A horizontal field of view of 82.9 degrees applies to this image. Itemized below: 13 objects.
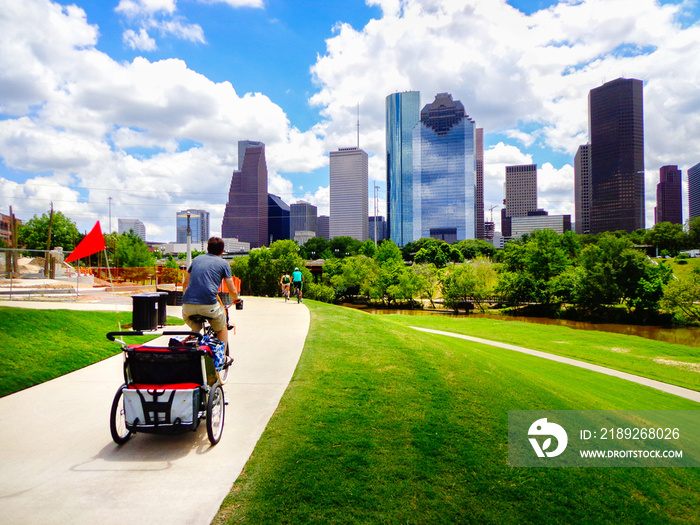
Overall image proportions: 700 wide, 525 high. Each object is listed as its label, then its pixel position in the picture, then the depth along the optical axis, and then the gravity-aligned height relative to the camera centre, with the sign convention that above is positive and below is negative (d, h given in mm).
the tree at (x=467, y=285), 54000 -2471
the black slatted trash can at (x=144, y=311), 11594 -1312
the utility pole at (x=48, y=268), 27594 -74
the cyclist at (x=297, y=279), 20484 -622
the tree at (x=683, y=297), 38375 -2922
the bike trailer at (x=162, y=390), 4480 -1398
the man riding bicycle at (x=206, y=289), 5848 -331
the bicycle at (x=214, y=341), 5788 -1087
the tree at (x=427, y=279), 55344 -1727
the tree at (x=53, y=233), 49219 +4308
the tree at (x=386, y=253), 90381 +3253
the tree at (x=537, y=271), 51844 -550
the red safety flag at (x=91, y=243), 8125 +487
